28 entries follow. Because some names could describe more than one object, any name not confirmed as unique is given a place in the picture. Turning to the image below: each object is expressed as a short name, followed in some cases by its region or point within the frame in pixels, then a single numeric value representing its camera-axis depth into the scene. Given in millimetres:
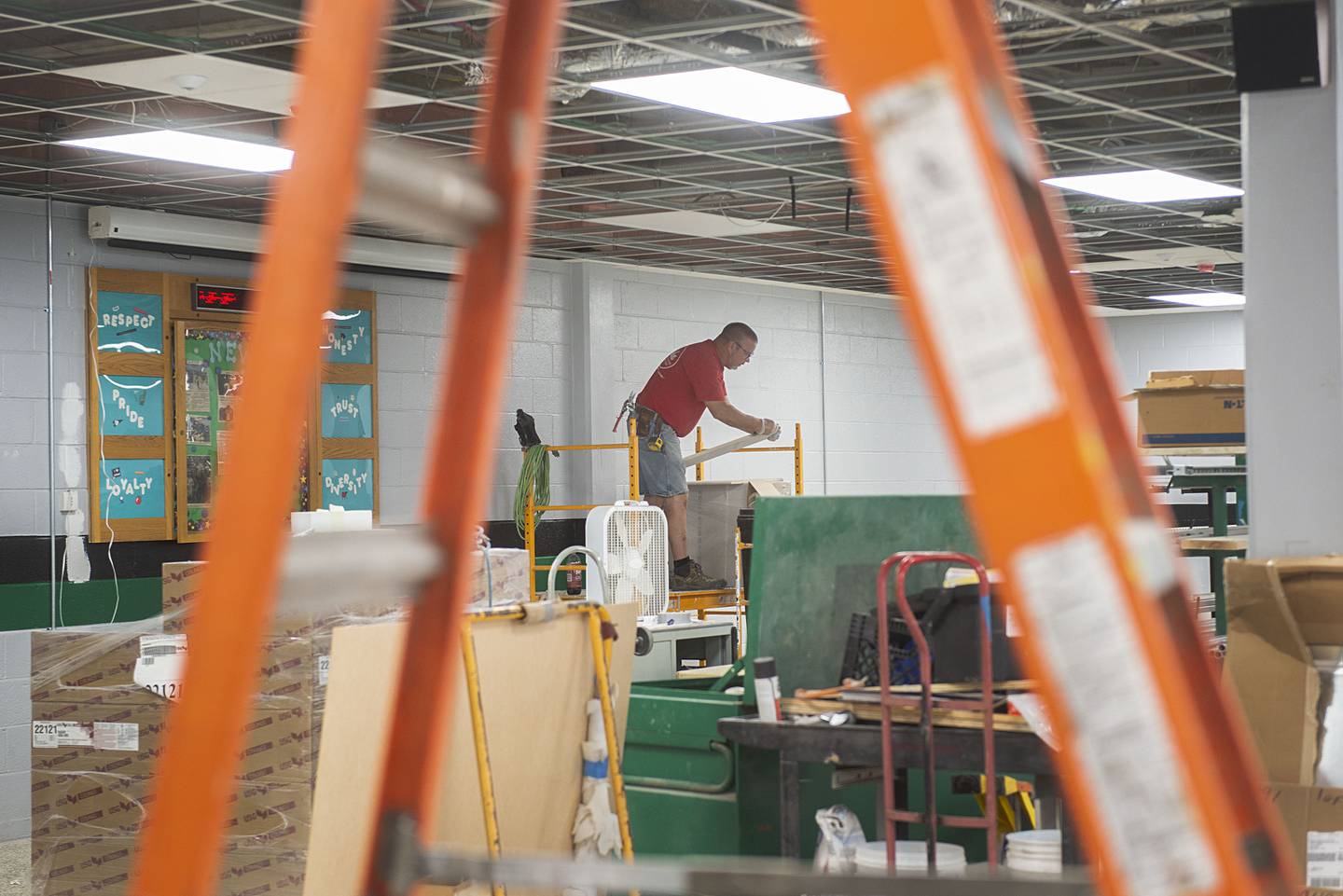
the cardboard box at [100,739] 8828
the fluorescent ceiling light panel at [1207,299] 28844
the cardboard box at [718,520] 19875
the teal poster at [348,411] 19172
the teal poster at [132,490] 16875
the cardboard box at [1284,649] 6258
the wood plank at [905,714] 6383
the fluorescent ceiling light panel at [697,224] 19781
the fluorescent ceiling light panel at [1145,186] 17875
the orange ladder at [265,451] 1629
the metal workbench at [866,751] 6352
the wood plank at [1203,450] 12094
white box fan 15500
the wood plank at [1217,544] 11141
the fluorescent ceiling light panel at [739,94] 13102
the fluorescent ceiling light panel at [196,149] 14687
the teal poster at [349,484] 19125
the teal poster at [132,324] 16891
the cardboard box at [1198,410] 12297
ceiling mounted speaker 7855
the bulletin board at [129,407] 16781
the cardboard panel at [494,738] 6773
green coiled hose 20984
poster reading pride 16875
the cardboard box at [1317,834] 6039
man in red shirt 19406
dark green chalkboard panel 7824
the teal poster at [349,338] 19312
